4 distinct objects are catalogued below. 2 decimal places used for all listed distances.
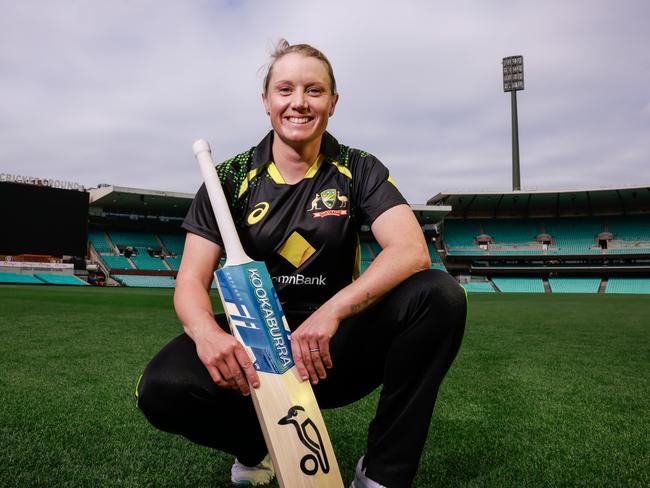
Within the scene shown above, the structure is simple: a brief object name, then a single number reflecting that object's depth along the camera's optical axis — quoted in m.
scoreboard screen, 20.22
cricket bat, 1.50
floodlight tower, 42.53
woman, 1.64
